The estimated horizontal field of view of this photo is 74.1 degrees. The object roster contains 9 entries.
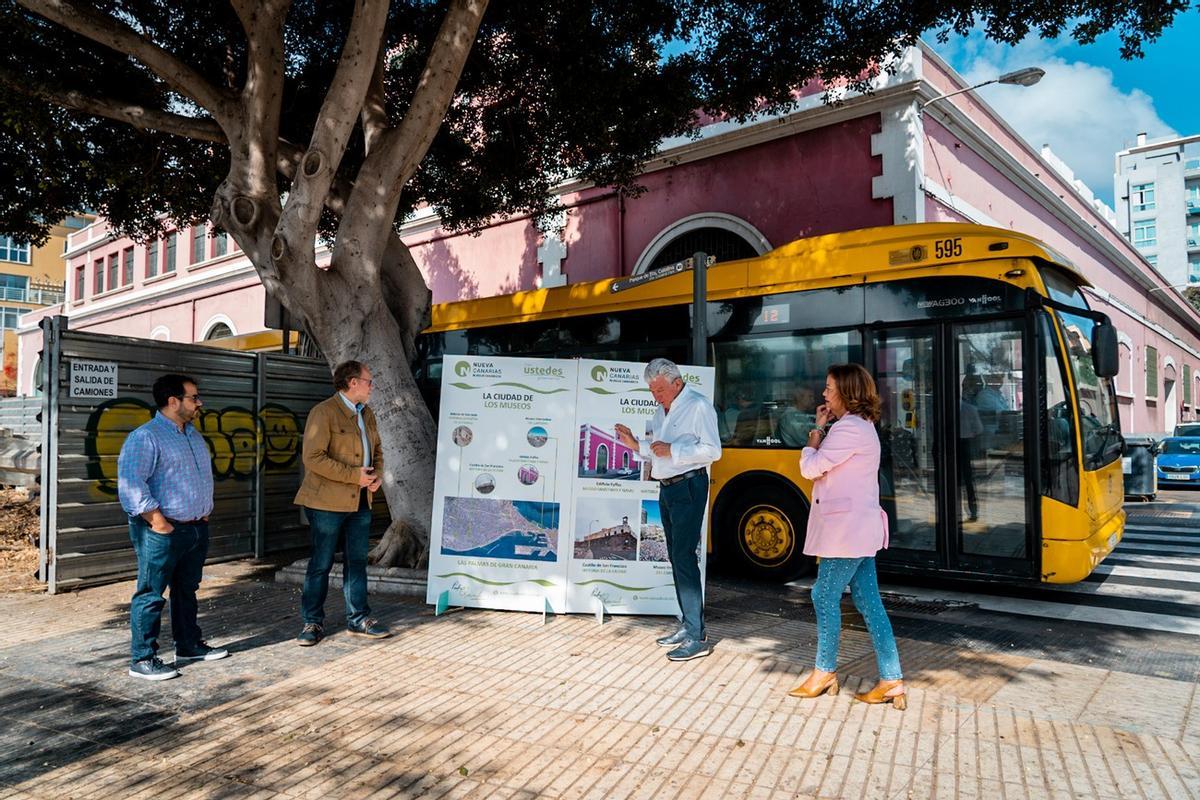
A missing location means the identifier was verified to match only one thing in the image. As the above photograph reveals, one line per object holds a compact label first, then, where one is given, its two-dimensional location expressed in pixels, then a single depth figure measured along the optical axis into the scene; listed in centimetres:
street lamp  1179
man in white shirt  502
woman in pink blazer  412
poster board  616
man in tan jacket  534
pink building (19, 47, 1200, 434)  1301
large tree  730
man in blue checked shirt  468
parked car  1747
